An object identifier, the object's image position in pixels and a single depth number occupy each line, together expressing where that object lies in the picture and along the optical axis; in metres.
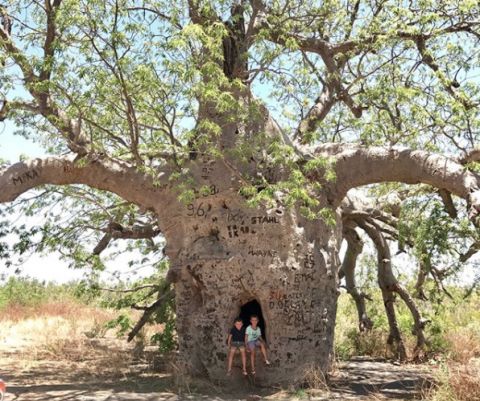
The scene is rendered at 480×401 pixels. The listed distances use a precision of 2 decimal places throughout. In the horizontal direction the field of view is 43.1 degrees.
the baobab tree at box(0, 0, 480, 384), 7.17
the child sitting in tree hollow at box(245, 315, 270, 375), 7.72
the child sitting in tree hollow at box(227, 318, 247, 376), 7.65
